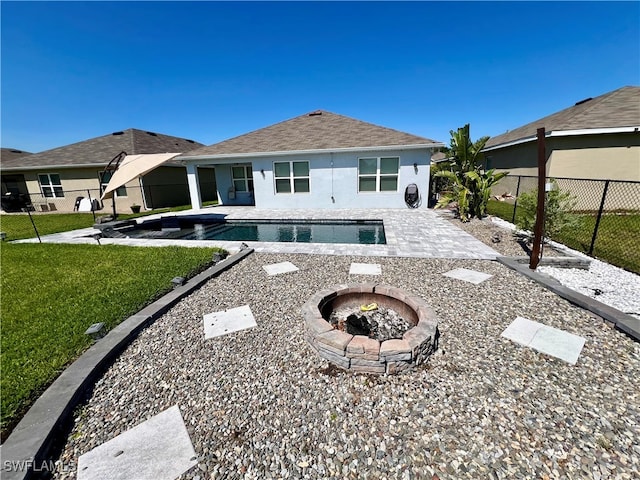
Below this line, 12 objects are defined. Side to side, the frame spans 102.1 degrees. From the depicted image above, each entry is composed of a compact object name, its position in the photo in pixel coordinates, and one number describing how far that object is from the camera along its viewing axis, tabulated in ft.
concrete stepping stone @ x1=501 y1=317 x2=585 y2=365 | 8.97
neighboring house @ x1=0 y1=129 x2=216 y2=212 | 53.21
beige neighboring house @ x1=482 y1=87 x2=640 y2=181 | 34.91
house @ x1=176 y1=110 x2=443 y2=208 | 41.42
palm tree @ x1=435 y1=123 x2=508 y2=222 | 31.15
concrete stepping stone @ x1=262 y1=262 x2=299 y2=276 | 17.35
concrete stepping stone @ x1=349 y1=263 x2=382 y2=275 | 16.75
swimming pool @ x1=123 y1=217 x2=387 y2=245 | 28.84
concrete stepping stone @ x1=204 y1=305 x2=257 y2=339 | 10.86
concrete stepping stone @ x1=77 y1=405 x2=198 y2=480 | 5.61
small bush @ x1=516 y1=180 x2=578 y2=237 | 19.19
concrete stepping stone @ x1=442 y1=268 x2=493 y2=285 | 15.23
